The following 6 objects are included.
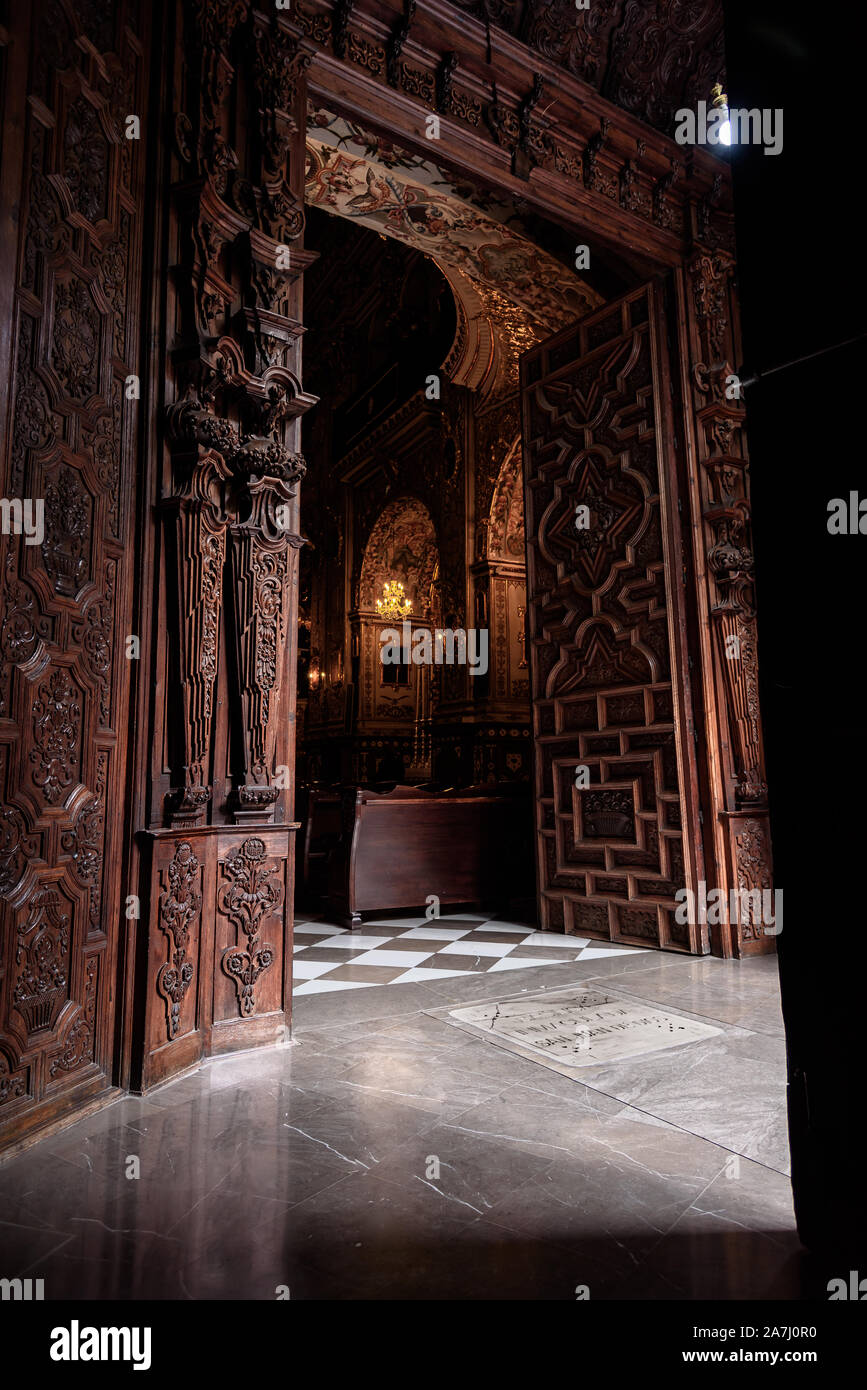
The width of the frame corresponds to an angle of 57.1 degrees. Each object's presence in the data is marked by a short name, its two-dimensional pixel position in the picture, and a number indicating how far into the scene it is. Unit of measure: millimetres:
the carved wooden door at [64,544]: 2252
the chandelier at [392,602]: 11516
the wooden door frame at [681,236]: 4305
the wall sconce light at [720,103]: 5284
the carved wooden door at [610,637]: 4910
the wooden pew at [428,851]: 5895
